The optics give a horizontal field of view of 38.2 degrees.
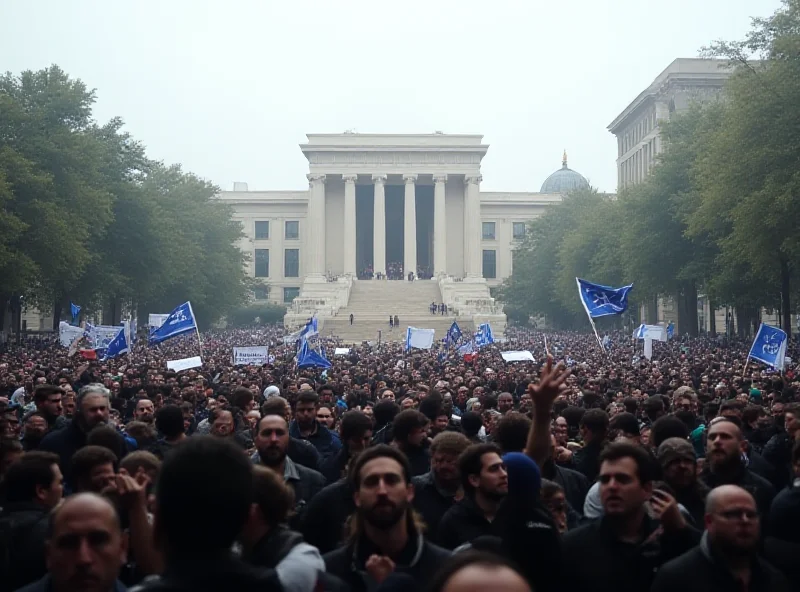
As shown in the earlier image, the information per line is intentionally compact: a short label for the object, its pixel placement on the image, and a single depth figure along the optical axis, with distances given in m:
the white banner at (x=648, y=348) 32.59
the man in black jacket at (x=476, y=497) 6.54
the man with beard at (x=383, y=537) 5.26
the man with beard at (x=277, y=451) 8.07
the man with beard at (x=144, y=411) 12.76
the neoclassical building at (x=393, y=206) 99.31
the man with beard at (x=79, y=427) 9.88
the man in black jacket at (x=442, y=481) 7.77
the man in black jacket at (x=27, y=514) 5.97
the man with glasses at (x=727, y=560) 5.18
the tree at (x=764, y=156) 36.69
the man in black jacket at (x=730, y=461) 7.91
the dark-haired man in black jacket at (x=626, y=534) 5.57
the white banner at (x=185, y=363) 26.27
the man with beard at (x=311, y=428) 11.36
